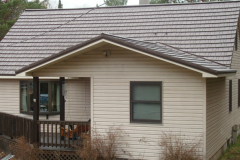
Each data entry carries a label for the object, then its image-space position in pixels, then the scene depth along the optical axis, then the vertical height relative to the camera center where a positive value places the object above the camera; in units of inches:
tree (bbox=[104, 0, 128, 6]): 1701.5 +360.2
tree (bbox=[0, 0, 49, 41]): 1136.2 +223.2
